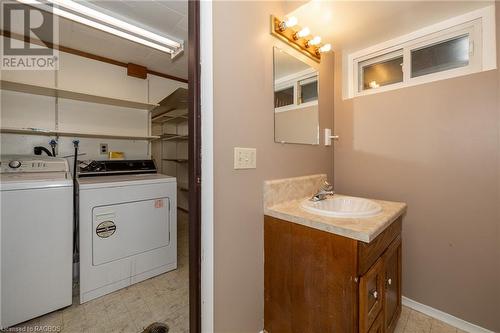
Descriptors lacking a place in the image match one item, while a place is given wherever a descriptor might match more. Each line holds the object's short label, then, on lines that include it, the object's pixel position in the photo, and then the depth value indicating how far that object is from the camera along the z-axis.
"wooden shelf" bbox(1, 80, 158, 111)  1.91
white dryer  1.73
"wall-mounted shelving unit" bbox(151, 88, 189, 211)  3.46
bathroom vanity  0.98
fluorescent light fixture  1.51
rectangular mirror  1.46
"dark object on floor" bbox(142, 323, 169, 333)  1.44
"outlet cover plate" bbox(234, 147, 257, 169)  1.20
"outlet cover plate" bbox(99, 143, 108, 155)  2.58
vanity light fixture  1.41
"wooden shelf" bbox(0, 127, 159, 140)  1.92
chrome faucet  1.54
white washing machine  1.40
